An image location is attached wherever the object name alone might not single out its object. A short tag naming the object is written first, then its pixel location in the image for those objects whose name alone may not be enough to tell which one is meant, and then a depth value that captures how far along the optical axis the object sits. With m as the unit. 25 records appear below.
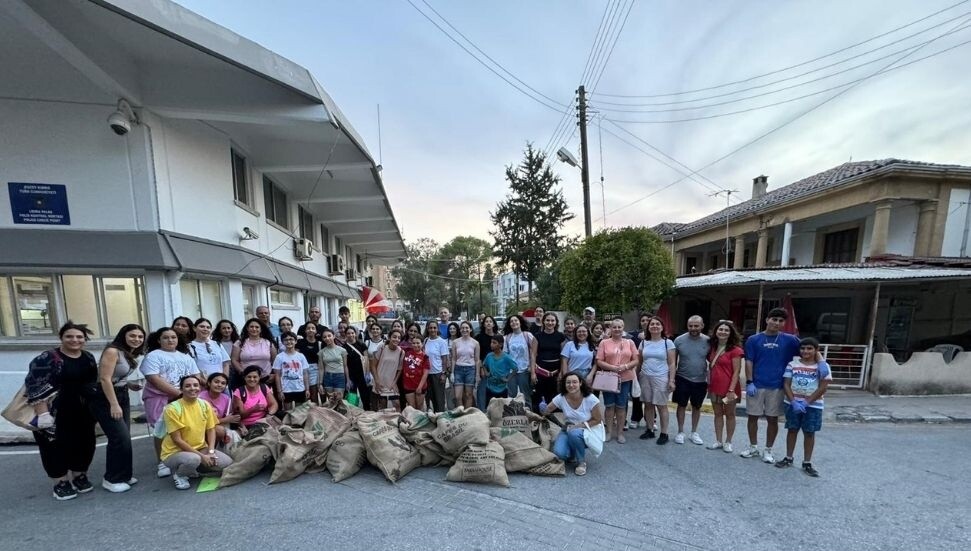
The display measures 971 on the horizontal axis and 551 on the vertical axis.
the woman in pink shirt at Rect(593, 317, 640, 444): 4.14
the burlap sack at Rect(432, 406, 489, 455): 3.37
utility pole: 11.17
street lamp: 11.16
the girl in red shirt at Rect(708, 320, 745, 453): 3.86
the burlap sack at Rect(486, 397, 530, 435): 3.69
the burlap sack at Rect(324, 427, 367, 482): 3.32
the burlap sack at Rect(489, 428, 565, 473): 3.37
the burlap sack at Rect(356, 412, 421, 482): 3.28
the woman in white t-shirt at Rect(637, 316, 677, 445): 4.12
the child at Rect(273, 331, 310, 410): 4.40
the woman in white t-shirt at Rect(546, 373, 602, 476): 3.47
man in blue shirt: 3.62
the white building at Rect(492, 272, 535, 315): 53.34
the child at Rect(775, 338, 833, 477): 3.40
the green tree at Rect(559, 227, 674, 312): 10.74
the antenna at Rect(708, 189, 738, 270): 14.71
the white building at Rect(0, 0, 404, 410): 4.75
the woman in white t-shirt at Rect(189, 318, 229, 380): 3.97
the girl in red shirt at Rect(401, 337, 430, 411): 4.67
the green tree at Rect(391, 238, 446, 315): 35.88
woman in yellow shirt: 3.11
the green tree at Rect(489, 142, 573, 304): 25.72
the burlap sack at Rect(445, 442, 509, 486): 3.17
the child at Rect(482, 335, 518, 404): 4.62
